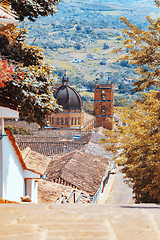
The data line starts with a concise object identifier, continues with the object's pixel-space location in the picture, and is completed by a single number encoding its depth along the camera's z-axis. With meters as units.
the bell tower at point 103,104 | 148.27
